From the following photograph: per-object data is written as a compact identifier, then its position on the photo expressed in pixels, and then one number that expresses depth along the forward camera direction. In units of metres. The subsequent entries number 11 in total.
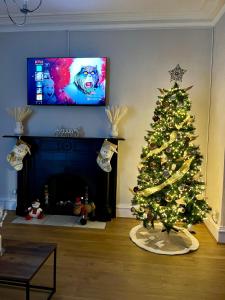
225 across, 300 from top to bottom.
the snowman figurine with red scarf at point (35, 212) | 3.79
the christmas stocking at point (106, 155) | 3.63
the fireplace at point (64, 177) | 3.82
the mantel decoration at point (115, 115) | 3.72
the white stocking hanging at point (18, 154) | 3.79
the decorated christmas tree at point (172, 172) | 2.94
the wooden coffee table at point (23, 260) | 1.68
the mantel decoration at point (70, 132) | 3.87
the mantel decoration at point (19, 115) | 3.88
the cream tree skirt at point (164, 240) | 2.92
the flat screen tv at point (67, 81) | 3.75
